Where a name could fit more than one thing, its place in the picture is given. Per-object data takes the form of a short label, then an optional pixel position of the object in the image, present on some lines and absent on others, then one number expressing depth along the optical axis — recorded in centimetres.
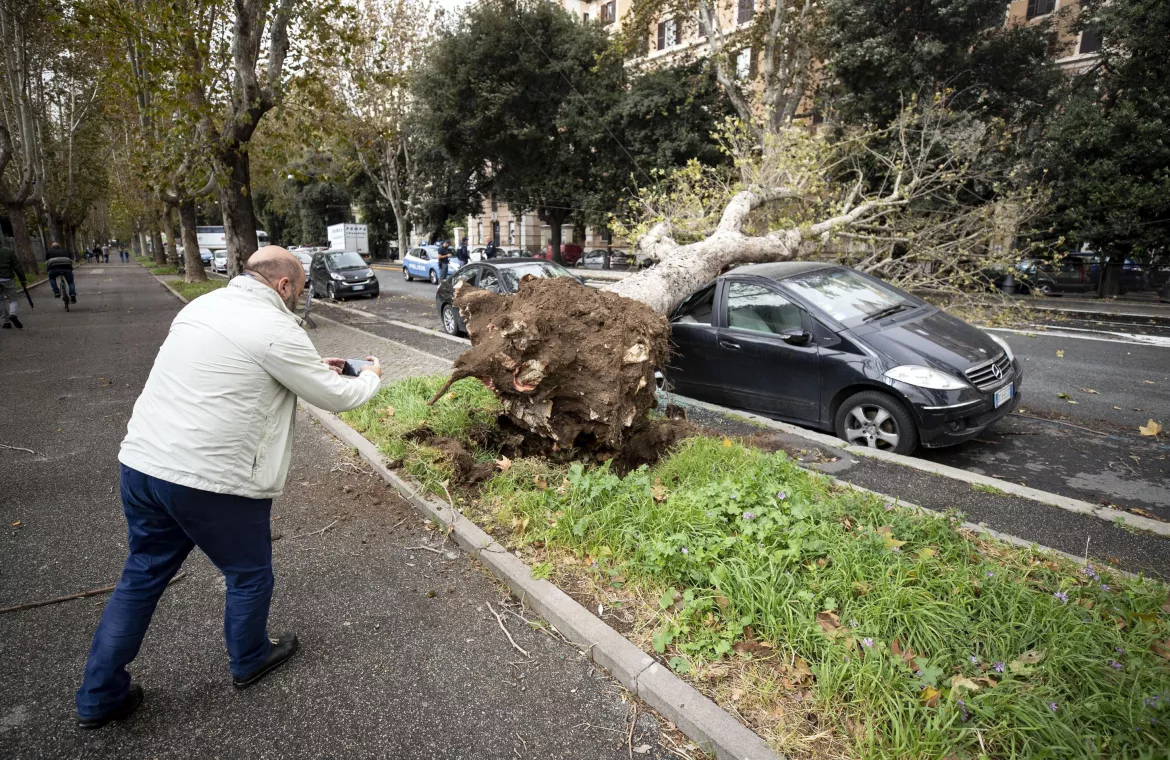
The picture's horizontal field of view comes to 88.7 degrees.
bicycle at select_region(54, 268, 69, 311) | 1650
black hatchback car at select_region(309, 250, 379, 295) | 1905
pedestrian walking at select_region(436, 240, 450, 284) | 2656
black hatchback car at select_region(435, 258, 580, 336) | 1077
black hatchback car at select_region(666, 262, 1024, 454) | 474
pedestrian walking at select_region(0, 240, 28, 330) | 1246
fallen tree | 395
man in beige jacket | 227
